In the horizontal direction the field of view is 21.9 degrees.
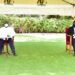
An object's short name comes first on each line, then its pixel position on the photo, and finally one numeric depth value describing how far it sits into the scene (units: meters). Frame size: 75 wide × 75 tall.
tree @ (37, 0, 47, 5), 8.12
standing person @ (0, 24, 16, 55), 7.53
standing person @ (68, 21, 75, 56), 7.69
